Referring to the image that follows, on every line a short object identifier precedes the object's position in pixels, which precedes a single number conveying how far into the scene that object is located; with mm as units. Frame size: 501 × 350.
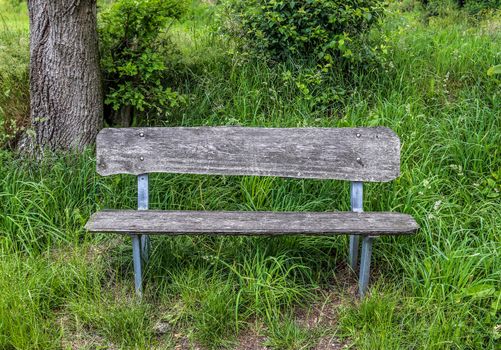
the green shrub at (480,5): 6973
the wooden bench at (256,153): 3275
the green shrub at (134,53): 4082
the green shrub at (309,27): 4484
